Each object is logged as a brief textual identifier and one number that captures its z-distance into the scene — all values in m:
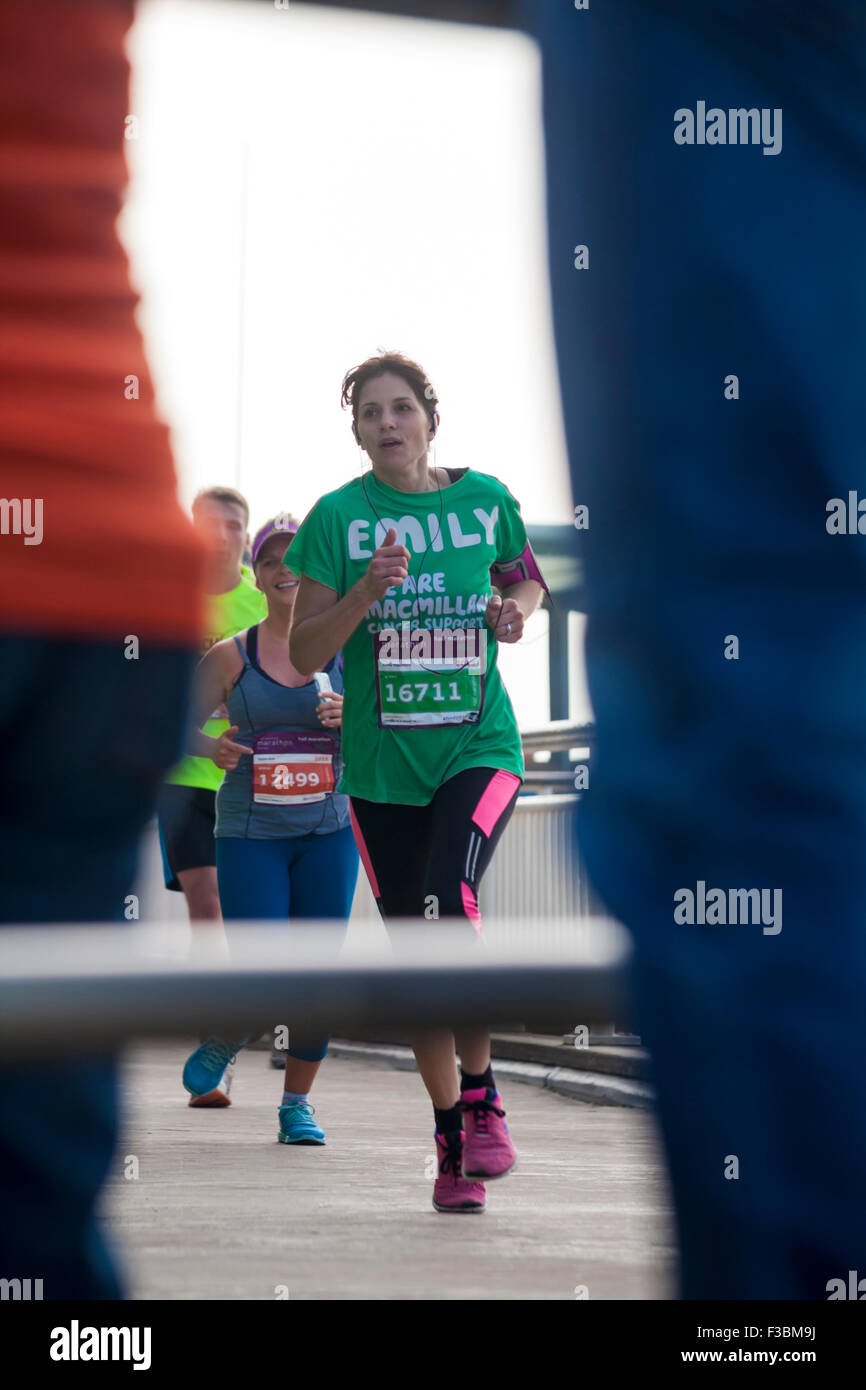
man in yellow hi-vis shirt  9.10
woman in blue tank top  8.00
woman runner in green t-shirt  6.06
